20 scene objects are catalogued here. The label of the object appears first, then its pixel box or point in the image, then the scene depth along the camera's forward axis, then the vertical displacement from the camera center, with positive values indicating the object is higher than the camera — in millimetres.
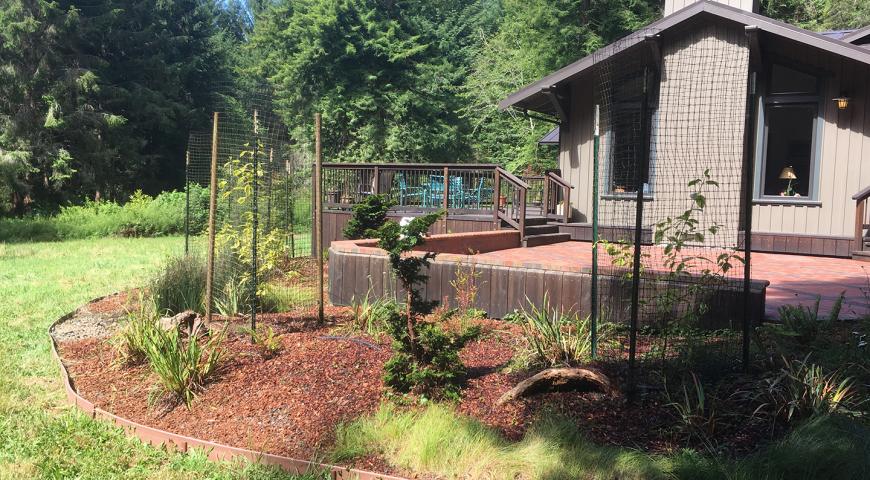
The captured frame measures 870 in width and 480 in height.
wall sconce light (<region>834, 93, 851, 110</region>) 10250 +1599
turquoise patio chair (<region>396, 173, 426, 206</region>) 12820 +77
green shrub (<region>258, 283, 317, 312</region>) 6750 -1129
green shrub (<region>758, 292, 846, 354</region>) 4551 -887
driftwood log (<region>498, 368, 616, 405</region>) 4039 -1137
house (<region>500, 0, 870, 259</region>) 10133 +1364
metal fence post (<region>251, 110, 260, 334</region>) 5551 -336
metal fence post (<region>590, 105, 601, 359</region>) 4648 -491
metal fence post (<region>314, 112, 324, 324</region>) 5941 -64
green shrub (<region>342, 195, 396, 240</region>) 10523 -323
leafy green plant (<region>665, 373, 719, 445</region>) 3486 -1158
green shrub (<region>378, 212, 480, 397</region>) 4141 -947
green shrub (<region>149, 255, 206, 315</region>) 6516 -971
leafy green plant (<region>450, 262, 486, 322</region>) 6230 -887
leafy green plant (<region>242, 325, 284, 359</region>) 4984 -1151
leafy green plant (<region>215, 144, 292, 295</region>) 6930 -469
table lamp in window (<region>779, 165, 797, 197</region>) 11055 +449
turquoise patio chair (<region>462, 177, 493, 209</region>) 12008 +36
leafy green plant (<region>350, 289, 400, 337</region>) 5602 -1064
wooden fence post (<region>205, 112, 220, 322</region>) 5766 -386
